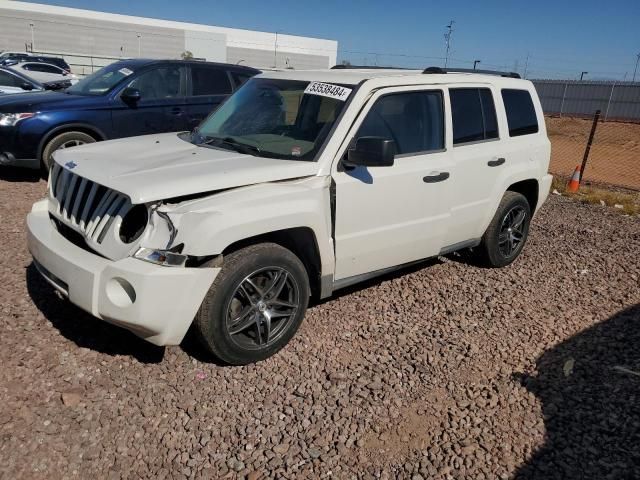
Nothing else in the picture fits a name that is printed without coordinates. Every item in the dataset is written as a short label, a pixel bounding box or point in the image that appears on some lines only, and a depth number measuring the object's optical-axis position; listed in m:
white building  56.16
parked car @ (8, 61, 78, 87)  19.23
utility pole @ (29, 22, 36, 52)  55.26
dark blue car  7.05
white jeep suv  2.94
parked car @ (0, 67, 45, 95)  11.75
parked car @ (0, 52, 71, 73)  25.07
